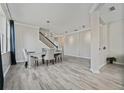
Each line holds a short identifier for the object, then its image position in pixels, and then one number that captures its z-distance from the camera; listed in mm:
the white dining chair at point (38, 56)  3766
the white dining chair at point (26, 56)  3628
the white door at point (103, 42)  3698
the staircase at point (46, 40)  6514
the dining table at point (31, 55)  3649
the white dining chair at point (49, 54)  3846
